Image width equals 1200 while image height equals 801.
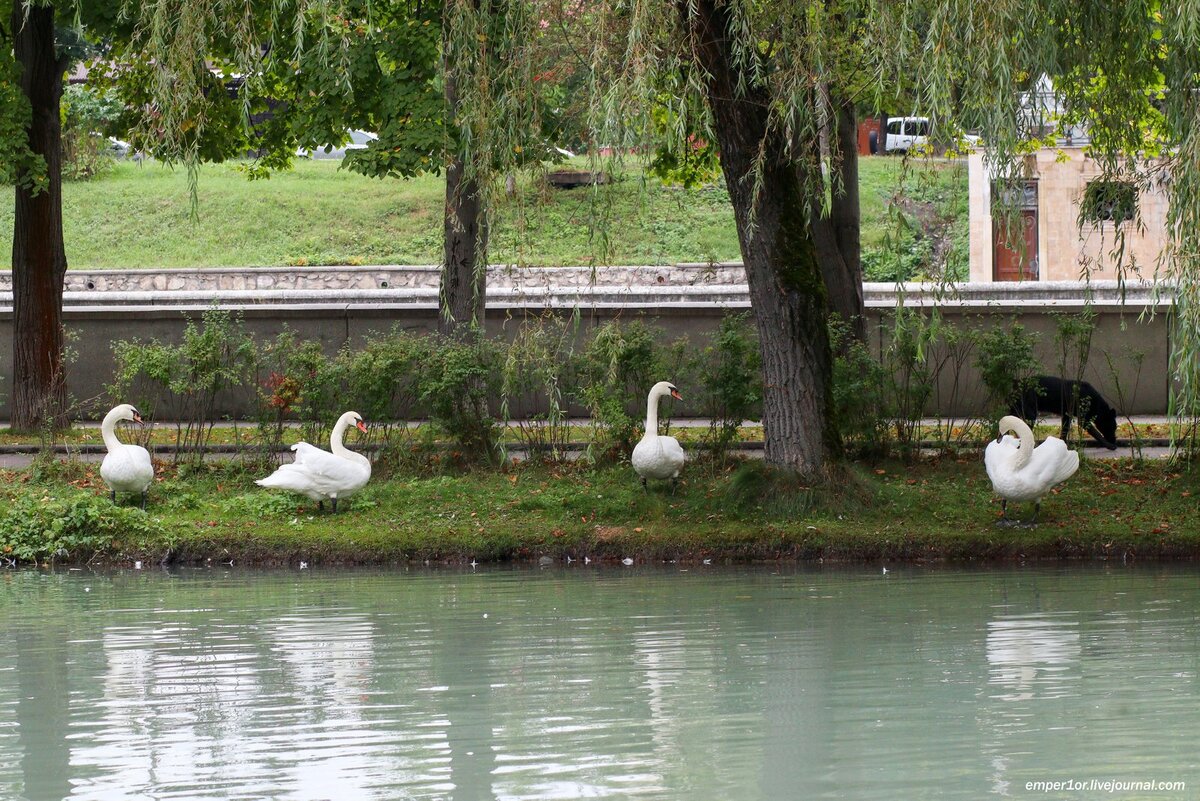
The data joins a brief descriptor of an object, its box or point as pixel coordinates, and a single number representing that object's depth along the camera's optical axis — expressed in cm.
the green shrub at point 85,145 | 4447
